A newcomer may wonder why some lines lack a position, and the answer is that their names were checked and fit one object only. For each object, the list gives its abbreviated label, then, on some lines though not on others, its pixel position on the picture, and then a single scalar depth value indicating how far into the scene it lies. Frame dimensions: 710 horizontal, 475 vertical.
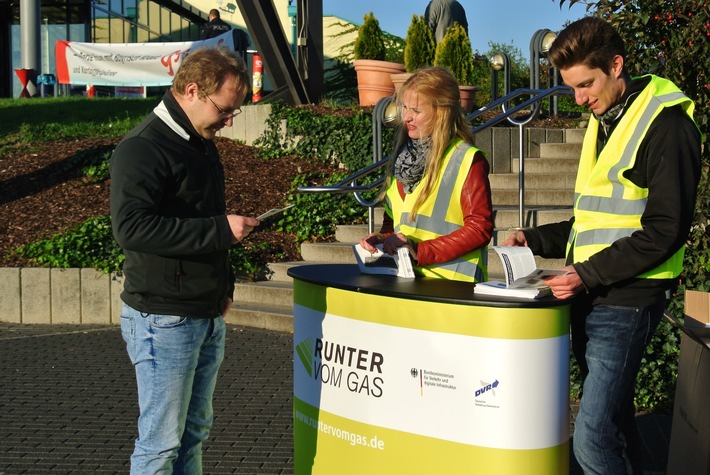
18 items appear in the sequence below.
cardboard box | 3.86
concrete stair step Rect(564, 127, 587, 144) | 11.48
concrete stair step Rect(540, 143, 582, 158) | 11.18
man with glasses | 3.40
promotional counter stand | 3.32
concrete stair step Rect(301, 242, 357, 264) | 9.64
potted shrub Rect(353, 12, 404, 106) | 13.48
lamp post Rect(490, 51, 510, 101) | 13.10
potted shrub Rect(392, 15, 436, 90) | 14.12
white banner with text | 20.12
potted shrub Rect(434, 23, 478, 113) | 13.92
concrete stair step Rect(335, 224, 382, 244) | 10.07
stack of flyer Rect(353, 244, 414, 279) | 4.14
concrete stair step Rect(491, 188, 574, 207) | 10.00
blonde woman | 4.05
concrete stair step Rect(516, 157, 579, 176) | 10.82
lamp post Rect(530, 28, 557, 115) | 12.65
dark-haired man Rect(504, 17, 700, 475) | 3.20
